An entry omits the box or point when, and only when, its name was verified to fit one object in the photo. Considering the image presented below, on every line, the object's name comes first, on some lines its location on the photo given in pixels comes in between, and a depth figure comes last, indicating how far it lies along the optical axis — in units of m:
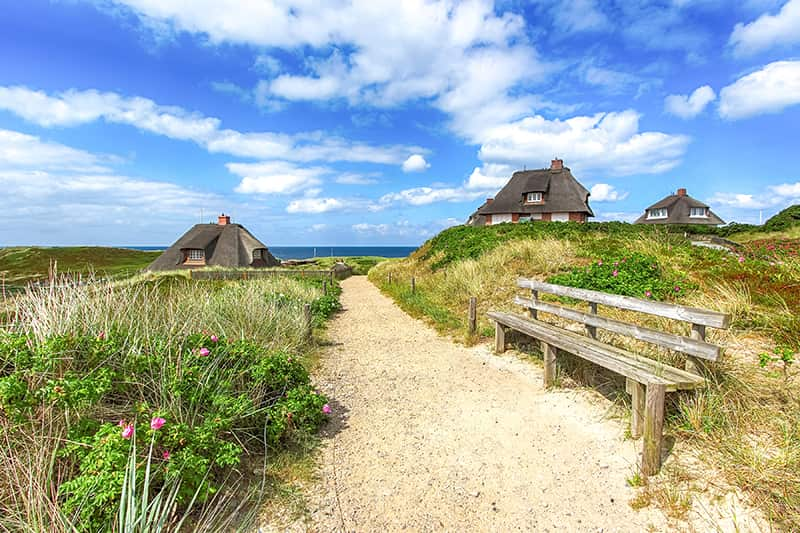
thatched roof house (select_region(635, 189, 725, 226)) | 40.56
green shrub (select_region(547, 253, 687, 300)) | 7.48
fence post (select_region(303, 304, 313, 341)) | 7.62
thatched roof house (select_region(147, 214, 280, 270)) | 33.56
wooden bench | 3.22
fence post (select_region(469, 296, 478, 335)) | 7.88
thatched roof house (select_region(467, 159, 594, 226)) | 32.00
